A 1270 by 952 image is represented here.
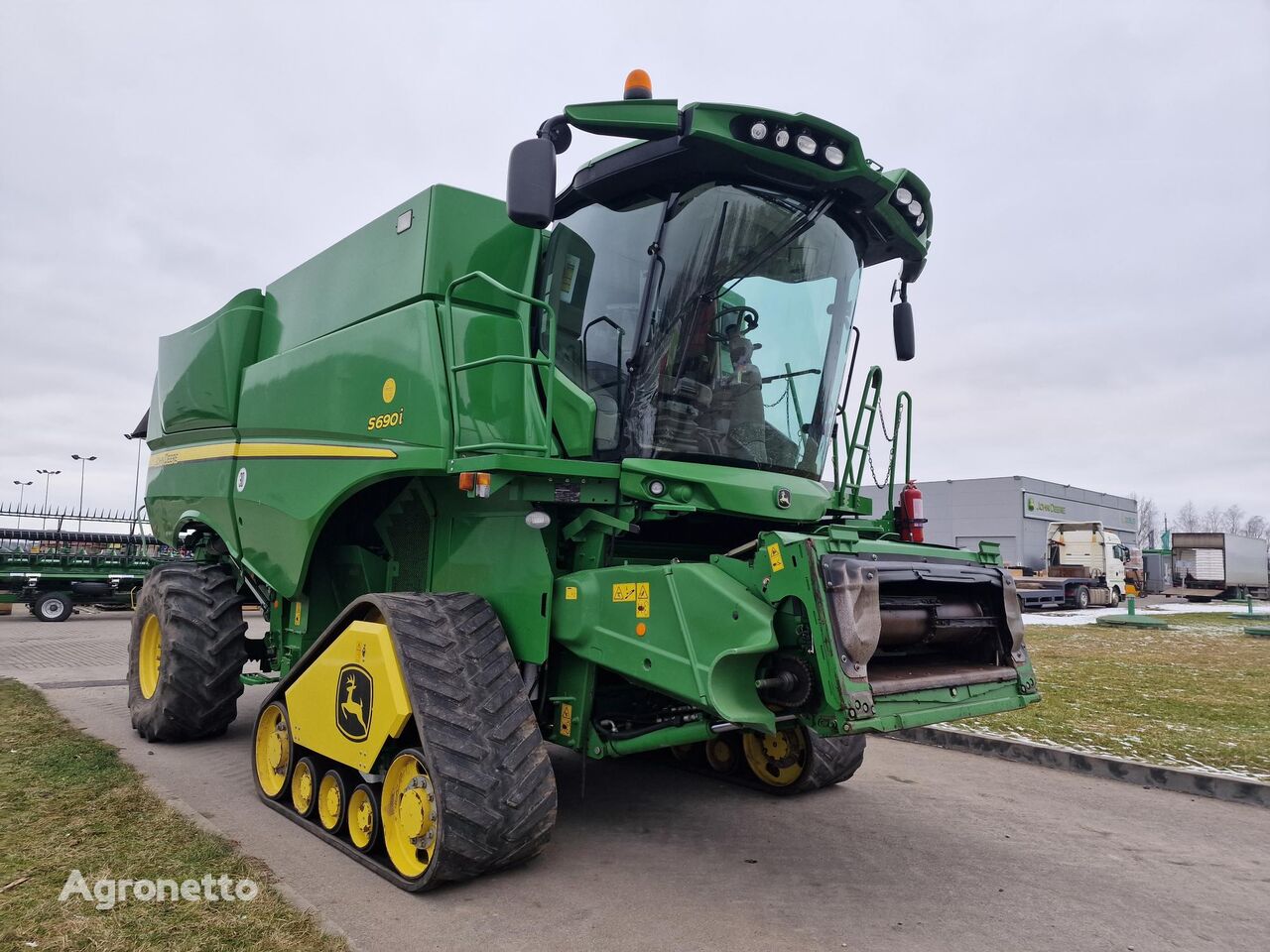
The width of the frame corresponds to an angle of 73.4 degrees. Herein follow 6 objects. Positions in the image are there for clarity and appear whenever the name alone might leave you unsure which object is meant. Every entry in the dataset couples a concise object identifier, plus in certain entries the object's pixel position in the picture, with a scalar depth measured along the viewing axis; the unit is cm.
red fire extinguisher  521
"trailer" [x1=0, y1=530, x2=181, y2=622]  1764
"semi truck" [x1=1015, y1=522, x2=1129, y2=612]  2805
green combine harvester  360
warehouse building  4834
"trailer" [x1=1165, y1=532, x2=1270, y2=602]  3716
